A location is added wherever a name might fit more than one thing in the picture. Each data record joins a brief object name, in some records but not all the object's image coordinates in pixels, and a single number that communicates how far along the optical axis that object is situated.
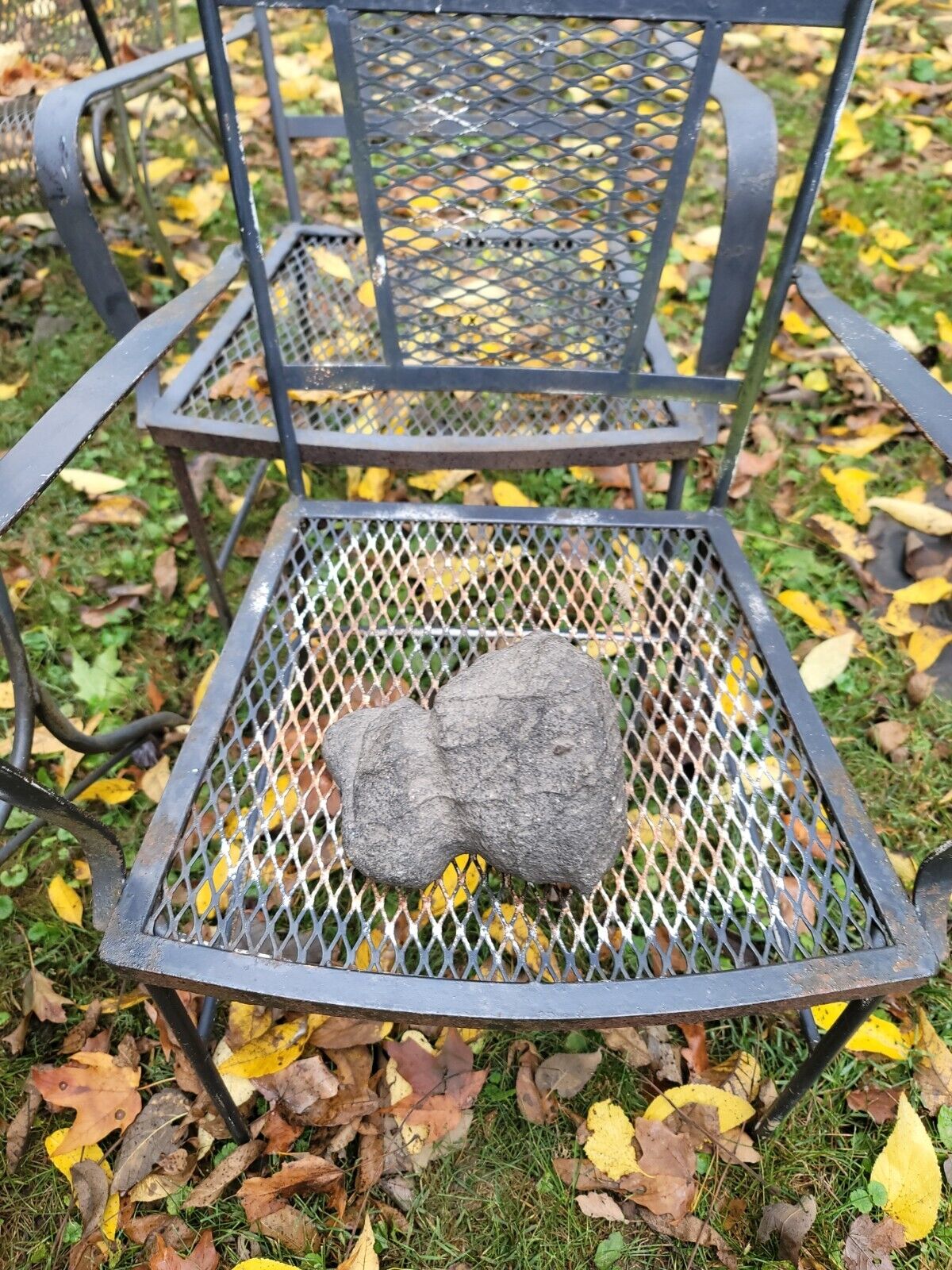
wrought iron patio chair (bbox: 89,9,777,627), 1.28
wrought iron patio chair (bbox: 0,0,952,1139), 0.94
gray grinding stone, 1.01
